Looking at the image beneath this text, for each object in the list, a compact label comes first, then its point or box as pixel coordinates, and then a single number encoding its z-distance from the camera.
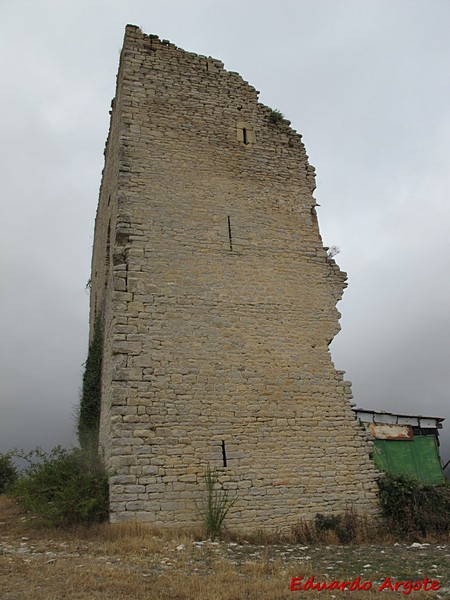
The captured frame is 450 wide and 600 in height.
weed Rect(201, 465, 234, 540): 8.02
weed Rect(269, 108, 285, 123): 12.45
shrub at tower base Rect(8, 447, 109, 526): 7.82
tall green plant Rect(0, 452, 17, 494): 16.32
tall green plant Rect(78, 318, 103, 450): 10.95
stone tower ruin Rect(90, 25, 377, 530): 8.59
